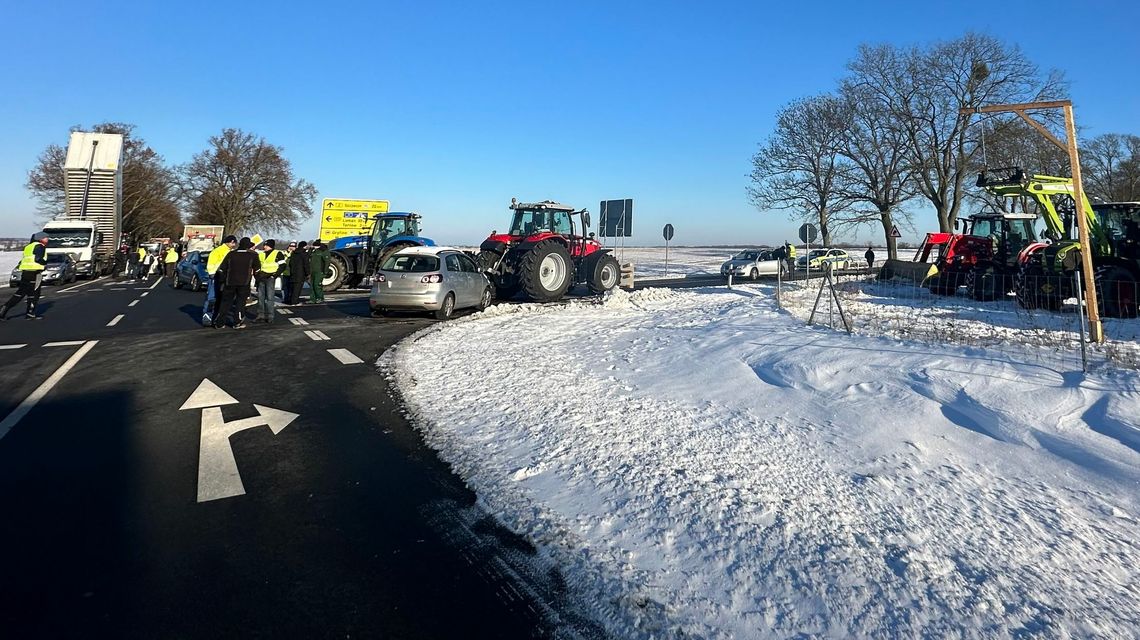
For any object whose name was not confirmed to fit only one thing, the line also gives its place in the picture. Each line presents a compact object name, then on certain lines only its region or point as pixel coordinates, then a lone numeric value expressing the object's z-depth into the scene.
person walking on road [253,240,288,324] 12.85
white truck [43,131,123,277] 28.17
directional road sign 32.59
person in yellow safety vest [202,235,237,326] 12.07
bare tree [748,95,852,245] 35.50
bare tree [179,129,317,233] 55.62
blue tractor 20.12
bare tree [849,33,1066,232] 31.12
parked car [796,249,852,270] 31.84
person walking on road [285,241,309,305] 16.48
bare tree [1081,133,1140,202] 45.49
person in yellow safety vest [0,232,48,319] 12.92
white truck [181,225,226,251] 40.28
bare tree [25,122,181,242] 49.47
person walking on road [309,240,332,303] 16.64
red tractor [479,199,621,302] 15.43
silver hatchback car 12.88
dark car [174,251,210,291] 21.62
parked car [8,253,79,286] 24.89
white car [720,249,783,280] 31.19
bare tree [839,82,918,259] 33.53
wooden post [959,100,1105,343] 7.91
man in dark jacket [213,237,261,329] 11.66
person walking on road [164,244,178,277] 30.59
